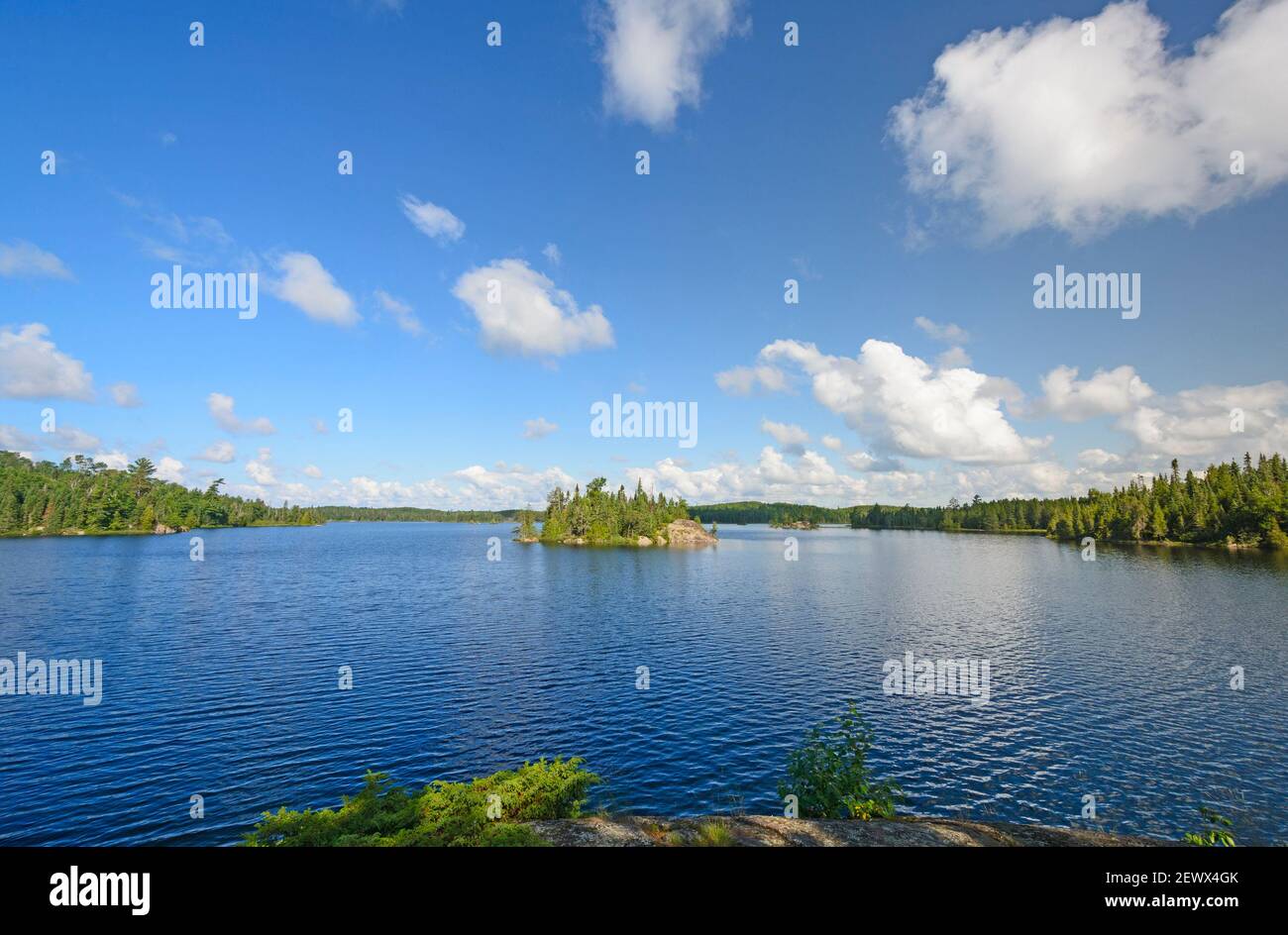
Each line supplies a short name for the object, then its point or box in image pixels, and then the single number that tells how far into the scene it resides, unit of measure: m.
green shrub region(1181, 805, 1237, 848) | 15.59
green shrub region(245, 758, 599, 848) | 16.97
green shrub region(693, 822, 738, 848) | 16.97
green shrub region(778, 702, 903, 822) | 23.19
